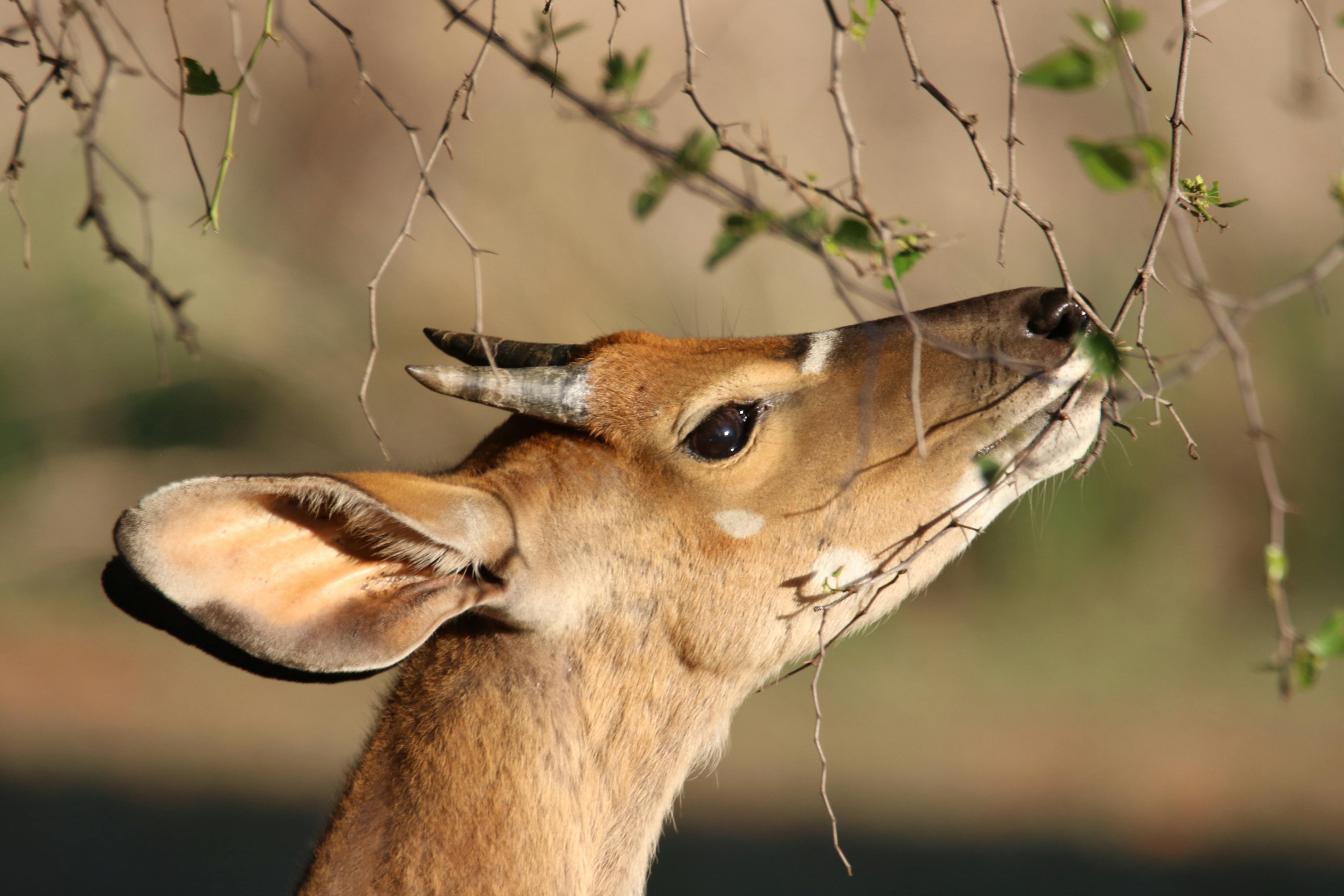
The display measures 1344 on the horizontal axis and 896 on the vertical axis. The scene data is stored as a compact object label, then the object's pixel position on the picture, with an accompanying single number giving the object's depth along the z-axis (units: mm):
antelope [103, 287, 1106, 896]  6808
